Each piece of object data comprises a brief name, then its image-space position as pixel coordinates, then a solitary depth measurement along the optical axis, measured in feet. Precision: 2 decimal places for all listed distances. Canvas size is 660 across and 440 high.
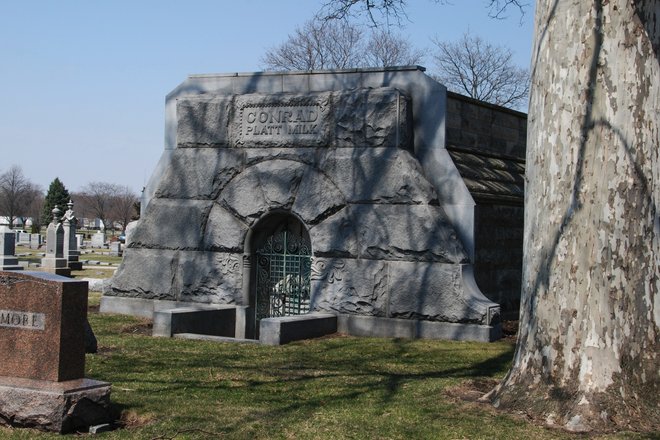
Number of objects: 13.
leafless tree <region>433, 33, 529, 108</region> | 159.94
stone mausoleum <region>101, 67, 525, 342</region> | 42.86
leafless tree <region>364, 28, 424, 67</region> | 160.35
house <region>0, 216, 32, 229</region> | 293.23
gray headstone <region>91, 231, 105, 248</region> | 194.39
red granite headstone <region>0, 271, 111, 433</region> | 24.21
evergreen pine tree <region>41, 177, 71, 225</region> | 263.29
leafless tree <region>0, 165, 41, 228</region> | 275.59
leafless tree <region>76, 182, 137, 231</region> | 308.60
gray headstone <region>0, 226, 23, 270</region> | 87.04
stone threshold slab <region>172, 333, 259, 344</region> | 40.04
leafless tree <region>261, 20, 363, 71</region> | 154.71
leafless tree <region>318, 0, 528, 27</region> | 40.09
